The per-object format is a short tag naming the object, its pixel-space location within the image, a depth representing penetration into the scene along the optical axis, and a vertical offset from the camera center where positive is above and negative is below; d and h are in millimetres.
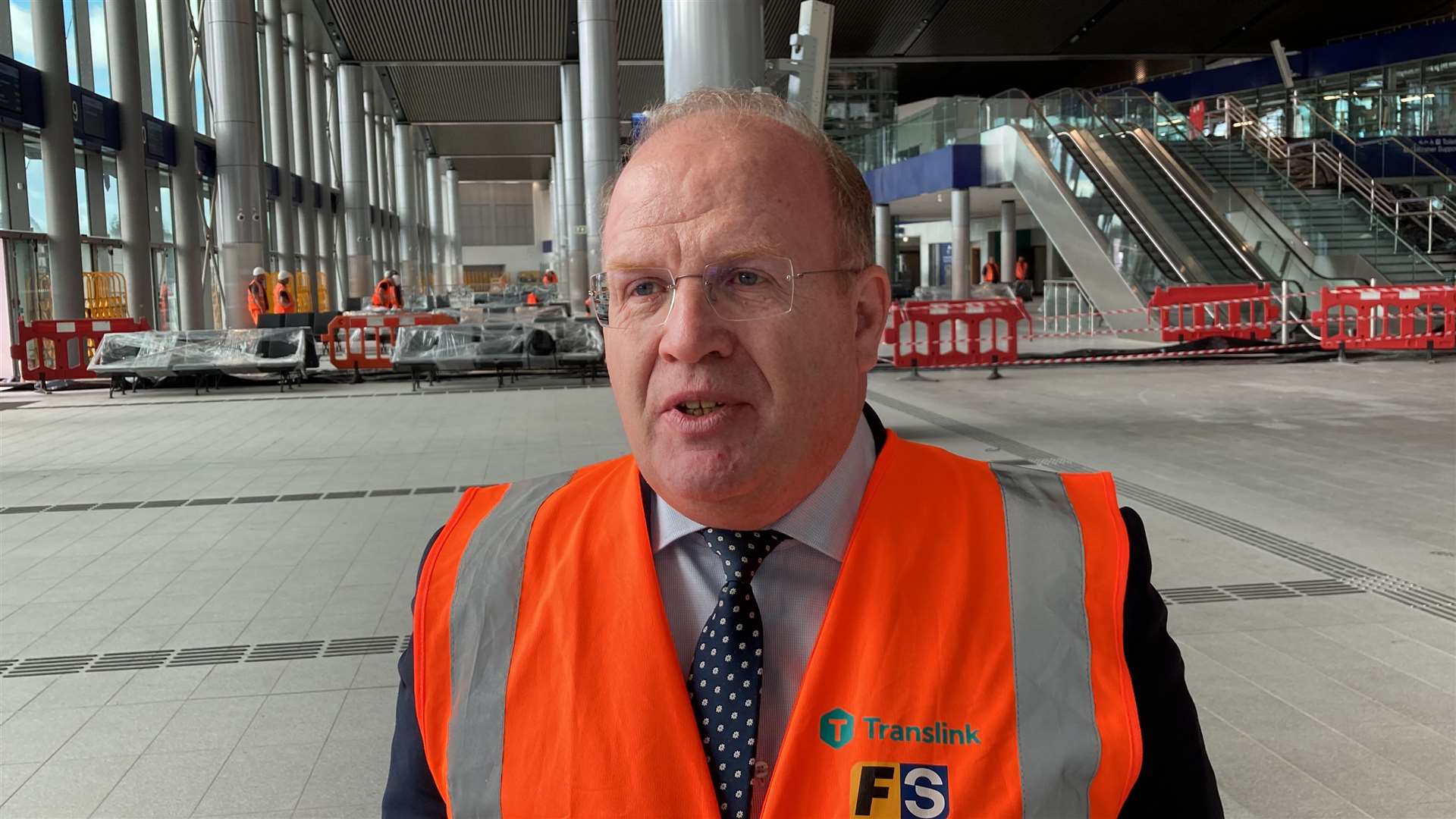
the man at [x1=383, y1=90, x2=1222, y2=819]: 1205 -342
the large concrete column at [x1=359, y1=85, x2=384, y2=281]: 41469 +4554
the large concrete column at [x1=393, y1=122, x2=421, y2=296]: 48500 +4015
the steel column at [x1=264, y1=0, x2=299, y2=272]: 27484 +4206
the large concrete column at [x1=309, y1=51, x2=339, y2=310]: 34219 +4262
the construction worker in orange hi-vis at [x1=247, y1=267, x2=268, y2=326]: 18672 +156
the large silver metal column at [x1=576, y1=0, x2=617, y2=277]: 22625 +4192
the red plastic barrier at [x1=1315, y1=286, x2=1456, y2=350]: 15203 -539
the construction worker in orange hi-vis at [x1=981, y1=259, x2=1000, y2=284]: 30281 +384
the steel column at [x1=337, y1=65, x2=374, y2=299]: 35094 +3638
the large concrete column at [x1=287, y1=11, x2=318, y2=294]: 31141 +4228
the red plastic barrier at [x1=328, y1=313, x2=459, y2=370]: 16766 -513
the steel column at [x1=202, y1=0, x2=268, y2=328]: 20703 +2918
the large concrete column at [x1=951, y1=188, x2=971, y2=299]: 26484 +993
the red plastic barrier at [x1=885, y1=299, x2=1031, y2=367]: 14719 -469
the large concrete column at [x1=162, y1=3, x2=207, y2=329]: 21797 +2577
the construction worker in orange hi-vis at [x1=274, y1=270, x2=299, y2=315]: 19500 +139
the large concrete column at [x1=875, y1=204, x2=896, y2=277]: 33181 +1620
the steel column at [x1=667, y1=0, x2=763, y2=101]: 7629 +1623
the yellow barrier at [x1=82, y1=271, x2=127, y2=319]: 18594 +257
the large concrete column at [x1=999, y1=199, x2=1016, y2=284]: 31625 +1241
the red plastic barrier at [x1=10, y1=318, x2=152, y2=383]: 15211 -445
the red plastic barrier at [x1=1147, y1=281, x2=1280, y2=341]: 17562 -435
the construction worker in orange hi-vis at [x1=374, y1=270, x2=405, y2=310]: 24656 +214
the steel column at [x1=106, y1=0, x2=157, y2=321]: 18516 +2370
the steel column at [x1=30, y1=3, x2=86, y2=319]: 15828 +1981
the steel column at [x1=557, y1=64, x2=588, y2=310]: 33031 +3377
